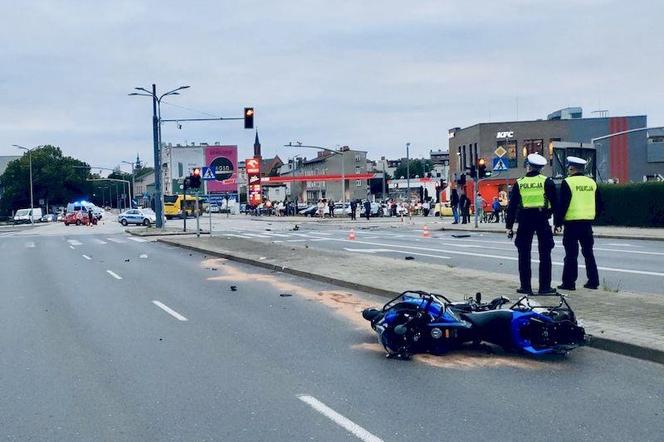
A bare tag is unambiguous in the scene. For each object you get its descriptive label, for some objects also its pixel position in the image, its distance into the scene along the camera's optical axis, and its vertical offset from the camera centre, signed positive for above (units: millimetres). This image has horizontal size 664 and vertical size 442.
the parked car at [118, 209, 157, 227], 63216 -1502
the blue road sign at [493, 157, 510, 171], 31922 +1174
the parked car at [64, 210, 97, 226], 67562 -1517
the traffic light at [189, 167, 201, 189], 34659 +848
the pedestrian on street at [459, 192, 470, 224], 40094 -759
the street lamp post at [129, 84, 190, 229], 41750 +3012
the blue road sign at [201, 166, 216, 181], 33531 +1071
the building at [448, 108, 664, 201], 73312 +4788
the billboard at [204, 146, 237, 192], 112312 +5044
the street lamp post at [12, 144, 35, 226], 84350 -1504
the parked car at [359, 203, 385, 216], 66375 -1373
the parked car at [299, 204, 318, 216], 72506 -1445
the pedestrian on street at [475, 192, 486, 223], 45891 -1174
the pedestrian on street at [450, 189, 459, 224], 40719 -669
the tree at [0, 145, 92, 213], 132375 +3933
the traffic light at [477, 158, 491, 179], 35594 +1074
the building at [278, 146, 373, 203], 132625 +2280
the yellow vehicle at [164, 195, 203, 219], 85812 -754
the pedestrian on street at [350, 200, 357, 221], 57597 -1177
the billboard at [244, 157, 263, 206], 90125 +2032
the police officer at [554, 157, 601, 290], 11367 -413
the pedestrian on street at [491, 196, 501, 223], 41531 -949
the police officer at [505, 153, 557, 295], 11047 -353
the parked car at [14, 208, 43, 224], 85125 -1513
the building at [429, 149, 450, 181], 141750 +5454
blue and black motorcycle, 7480 -1357
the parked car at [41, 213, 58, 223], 96425 -2143
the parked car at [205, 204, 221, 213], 109381 -1496
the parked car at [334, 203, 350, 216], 67231 -1379
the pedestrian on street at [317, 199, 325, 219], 67431 -1187
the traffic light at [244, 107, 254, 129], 39500 +4172
